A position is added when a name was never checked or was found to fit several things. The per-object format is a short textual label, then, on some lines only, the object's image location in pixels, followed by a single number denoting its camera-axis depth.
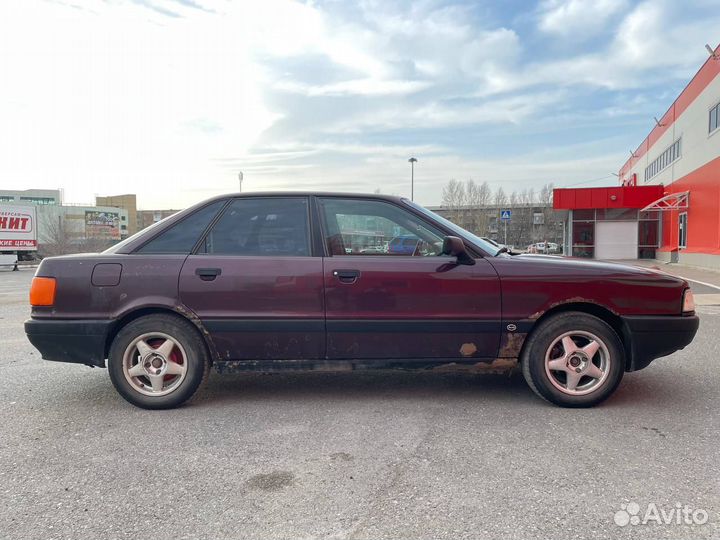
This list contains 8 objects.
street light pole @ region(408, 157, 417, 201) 37.34
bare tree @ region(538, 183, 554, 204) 69.21
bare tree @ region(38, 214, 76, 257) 36.06
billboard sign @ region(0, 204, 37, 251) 27.25
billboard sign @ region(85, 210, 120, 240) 61.37
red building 20.40
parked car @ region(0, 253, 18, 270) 26.69
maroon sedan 3.80
